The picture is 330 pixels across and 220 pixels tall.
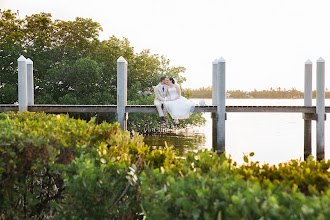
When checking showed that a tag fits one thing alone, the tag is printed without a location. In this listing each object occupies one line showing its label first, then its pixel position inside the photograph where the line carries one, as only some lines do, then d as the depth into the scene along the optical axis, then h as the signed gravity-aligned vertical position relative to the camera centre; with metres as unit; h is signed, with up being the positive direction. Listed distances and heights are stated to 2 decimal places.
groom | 11.53 +0.34
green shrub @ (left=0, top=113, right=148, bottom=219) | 3.52 -0.46
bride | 11.50 +0.11
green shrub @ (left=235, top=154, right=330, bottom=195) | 2.75 -0.51
